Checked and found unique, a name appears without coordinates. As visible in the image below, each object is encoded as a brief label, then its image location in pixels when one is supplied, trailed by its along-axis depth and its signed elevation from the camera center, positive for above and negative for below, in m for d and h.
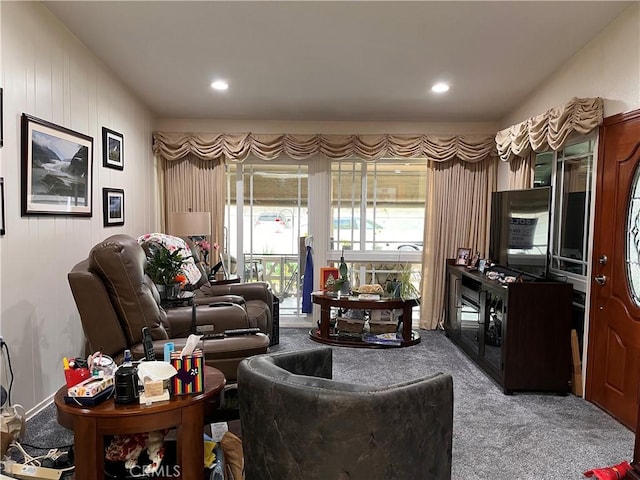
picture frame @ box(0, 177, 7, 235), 2.30 +0.04
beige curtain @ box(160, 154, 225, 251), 4.88 +0.41
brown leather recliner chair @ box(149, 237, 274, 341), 3.56 -0.66
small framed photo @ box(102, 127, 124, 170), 3.54 +0.60
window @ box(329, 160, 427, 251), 5.04 +0.24
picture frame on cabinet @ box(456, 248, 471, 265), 4.58 -0.31
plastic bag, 2.02 -1.01
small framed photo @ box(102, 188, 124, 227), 3.54 +0.11
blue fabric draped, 5.02 -0.63
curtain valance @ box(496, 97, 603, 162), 2.86 +0.77
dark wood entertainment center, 3.08 -0.77
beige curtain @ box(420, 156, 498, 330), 4.84 +0.20
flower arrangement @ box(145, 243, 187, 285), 3.16 -0.34
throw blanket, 3.64 -0.23
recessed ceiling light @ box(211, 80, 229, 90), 3.75 +1.21
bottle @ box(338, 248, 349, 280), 4.50 -0.48
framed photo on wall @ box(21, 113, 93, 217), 2.53 +0.32
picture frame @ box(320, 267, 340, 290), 4.66 -0.54
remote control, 2.31 -0.59
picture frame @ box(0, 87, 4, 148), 2.29 +0.50
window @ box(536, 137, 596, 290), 3.14 +0.17
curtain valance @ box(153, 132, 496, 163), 4.73 +0.86
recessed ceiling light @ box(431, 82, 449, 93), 3.74 +1.23
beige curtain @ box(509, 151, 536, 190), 3.90 +0.54
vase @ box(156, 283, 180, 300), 3.19 -0.52
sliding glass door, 5.04 +0.13
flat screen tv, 3.34 -0.01
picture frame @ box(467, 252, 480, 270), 4.41 -0.36
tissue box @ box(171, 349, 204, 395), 1.61 -0.58
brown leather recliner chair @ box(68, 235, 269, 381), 2.15 -0.47
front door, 2.57 -0.29
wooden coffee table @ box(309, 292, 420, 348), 4.18 -0.81
